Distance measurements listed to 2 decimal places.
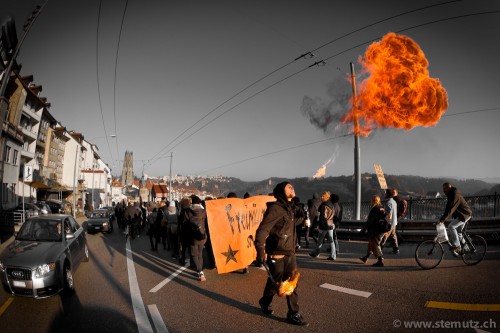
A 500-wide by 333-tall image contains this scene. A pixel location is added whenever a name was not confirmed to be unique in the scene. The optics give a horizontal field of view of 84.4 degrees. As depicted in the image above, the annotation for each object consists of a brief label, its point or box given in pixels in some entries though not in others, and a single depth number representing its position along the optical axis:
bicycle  6.46
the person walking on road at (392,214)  7.95
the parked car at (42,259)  4.84
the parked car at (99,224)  17.03
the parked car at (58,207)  32.72
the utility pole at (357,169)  12.54
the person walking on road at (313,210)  10.16
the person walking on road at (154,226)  11.04
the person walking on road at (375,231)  7.05
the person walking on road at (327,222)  8.05
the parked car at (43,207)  23.14
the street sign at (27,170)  14.75
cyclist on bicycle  6.45
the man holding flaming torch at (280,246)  4.03
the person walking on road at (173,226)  9.32
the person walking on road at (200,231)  6.60
